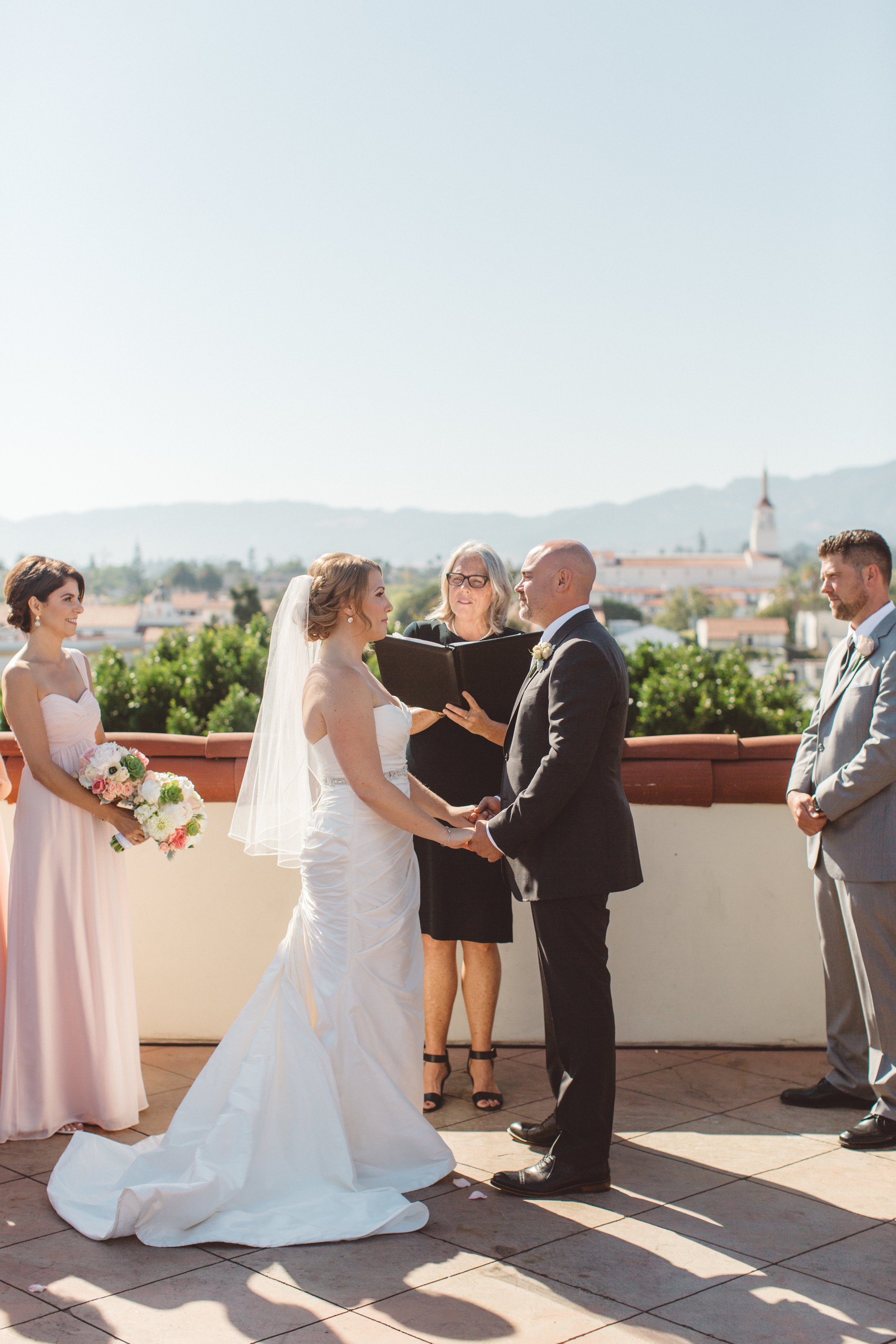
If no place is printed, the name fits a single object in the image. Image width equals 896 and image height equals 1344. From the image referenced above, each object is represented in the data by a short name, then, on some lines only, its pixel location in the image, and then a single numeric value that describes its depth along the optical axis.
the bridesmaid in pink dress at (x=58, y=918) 3.85
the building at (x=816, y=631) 144.75
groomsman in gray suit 3.65
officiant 4.06
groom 3.24
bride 3.09
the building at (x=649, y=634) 98.24
